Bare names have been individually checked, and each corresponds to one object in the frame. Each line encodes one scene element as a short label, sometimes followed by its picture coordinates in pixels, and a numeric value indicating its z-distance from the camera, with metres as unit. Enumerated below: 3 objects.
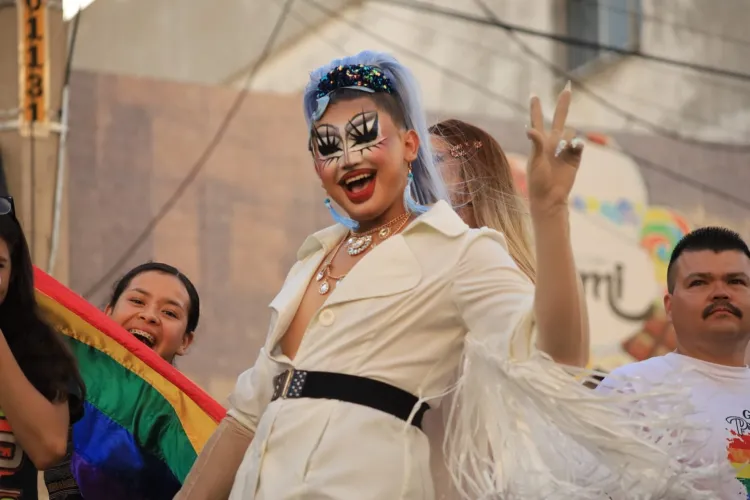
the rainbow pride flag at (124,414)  6.13
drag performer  3.74
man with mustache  6.28
